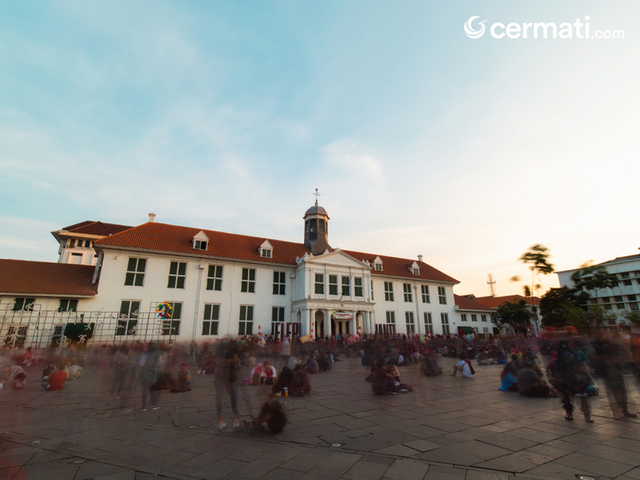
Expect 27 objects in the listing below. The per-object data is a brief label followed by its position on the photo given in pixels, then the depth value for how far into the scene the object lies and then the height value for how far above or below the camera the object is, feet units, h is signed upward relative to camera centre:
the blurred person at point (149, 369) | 27.30 -3.47
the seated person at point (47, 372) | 36.54 -4.96
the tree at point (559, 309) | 113.18 +6.94
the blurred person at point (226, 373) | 21.39 -3.03
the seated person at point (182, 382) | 34.53 -5.82
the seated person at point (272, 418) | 19.76 -5.51
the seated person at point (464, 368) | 43.88 -5.72
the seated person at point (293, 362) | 35.30 -3.98
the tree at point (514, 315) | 123.65 +4.13
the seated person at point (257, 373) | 38.24 -5.45
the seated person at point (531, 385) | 29.73 -5.41
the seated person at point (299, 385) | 31.96 -5.67
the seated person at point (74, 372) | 42.78 -5.79
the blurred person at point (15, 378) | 35.37 -5.51
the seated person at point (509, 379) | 33.04 -5.46
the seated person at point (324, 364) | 51.44 -5.89
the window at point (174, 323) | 79.51 +0.95
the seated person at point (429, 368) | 45.19 -5.80
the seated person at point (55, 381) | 35.35 -5.73
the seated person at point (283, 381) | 31.24 -5.19
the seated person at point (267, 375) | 38.34 -5.63
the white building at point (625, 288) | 203.41 +23.30
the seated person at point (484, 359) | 60.70 -6.24
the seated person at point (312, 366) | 48.26 -5.79
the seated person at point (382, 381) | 32.34 -5.49
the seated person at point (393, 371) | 34.31 -4.70
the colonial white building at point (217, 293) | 71.67 +9.11
